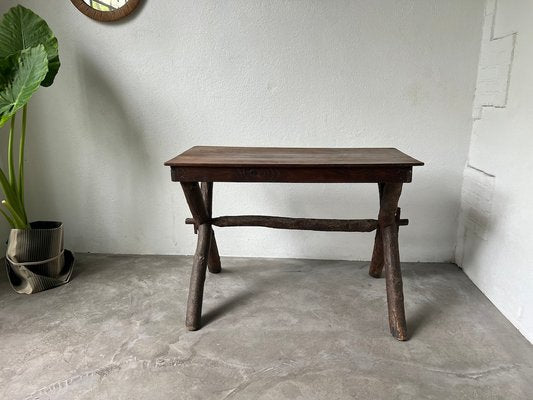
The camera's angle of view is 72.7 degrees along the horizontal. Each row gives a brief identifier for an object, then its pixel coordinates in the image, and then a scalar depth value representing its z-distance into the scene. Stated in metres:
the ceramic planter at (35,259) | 1.95
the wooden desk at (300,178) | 1.51
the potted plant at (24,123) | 1.79
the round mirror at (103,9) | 2.11
